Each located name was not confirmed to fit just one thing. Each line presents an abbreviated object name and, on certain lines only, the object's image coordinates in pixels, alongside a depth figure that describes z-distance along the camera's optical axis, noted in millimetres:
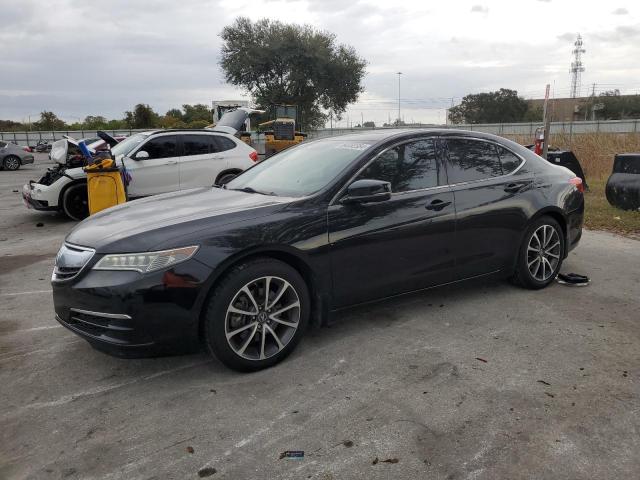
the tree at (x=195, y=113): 64125
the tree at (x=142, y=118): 56656
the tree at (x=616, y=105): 60606
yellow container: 8234
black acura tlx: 3145
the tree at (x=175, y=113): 67712
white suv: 9672
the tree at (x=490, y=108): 67312
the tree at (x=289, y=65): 44625
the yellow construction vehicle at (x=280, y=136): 23062
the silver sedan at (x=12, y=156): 25078
